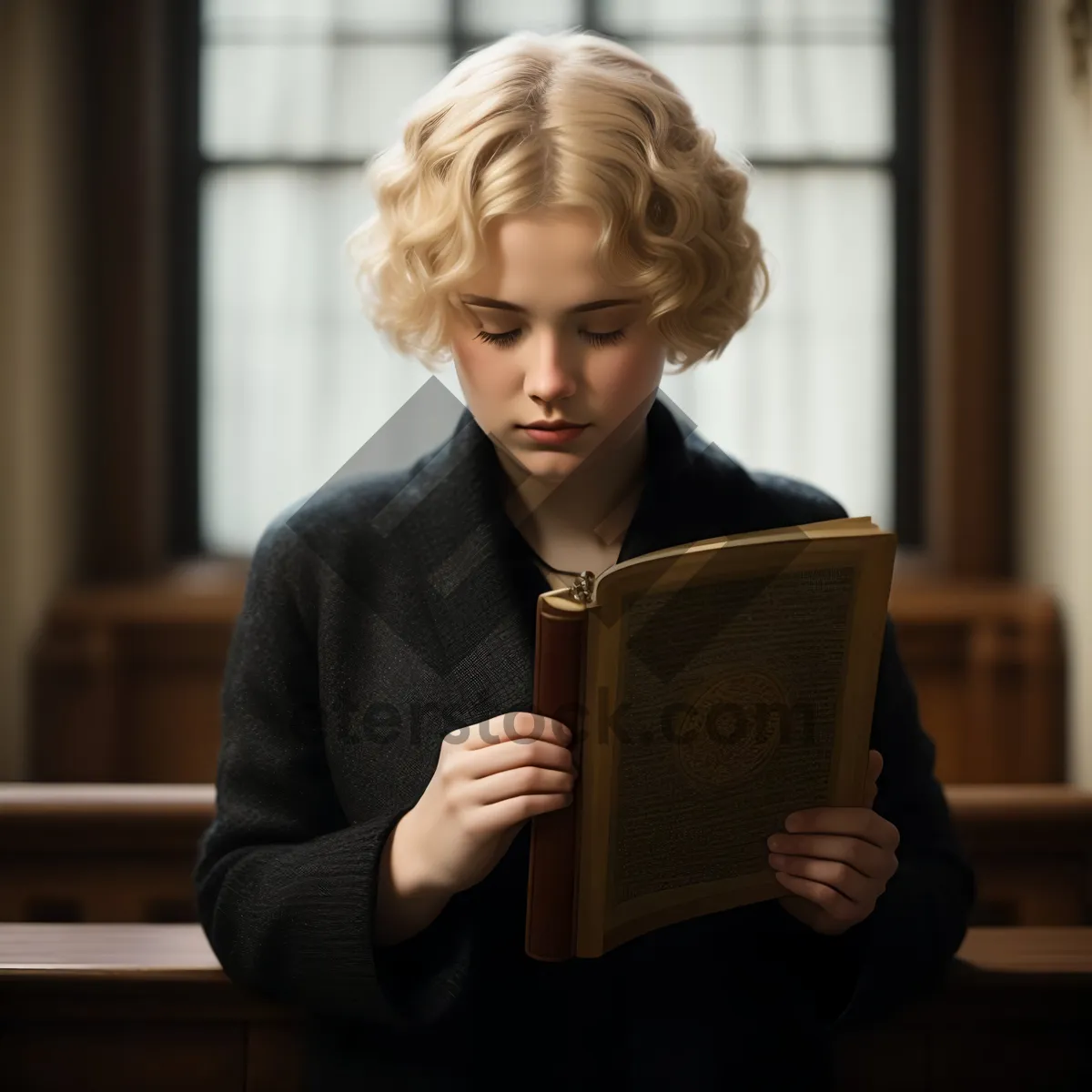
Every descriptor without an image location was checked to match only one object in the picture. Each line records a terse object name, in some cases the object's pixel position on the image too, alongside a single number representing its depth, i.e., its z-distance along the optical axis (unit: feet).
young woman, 8.62
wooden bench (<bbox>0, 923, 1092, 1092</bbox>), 9.26
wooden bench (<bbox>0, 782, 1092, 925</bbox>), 10.60
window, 20.26
